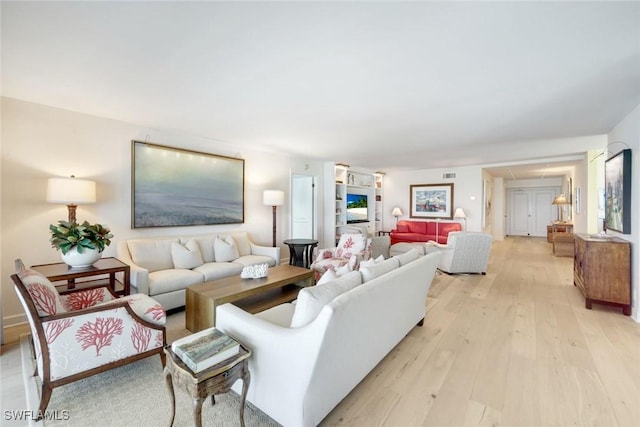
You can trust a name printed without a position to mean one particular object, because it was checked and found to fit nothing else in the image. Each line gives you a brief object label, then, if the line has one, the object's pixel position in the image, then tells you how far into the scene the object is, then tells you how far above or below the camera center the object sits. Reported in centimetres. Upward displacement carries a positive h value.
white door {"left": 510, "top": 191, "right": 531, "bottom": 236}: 1070 +0
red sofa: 667 -48
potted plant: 247 -29
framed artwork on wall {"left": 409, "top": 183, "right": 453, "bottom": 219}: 742 +36
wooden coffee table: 240 -80
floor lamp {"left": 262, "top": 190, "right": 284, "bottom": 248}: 475 +28
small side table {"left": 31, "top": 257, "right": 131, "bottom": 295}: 240 -56
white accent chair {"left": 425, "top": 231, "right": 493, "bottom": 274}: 463 -70
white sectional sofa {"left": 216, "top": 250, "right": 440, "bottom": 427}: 131 -74
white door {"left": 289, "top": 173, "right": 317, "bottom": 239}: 618 +14
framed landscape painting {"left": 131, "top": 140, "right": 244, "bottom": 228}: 355 +38
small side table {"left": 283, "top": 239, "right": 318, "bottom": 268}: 482 -72
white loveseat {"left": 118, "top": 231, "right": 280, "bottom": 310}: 297 -66
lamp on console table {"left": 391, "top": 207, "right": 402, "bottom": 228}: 793 +2
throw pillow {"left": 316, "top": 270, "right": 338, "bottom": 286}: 185 -46
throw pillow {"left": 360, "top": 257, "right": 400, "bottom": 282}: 187 -43
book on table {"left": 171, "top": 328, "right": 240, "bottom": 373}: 130 -72
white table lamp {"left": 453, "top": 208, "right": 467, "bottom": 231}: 691 -3
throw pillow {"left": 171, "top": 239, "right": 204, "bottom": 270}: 348 -58
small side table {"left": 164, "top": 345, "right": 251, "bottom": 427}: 125 -84
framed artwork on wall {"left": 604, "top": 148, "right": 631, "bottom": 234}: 308 +27
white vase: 253 -44
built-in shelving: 662 +57
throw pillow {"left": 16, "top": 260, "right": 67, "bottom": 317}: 165 -54
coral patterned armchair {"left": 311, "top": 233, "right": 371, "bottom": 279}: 404 -64
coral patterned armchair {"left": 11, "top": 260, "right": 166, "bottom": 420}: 160 -81
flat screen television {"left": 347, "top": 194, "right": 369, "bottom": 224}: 704 +13
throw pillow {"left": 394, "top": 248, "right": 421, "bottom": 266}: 235 -41
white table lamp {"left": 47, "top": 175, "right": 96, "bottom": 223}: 264 +22
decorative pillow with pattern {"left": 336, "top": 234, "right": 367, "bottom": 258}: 427 -54
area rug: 155 -123
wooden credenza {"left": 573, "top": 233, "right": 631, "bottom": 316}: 303 -70
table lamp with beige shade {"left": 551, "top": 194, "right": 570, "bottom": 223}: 823 +38
